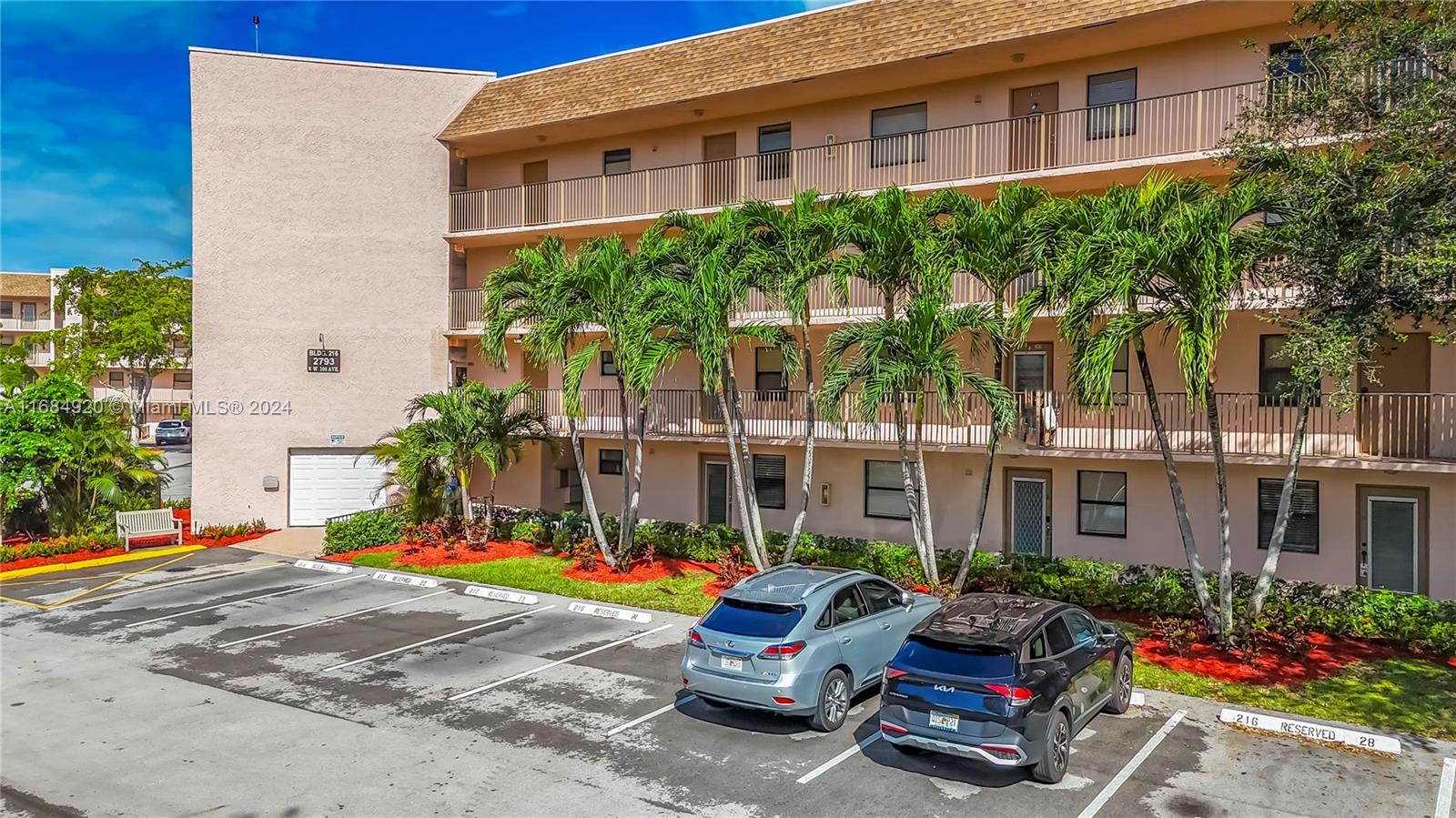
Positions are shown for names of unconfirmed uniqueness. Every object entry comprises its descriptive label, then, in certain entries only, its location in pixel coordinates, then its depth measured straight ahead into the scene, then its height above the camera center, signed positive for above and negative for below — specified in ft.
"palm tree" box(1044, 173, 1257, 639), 38.63 +6.28
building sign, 79.56 +4.21
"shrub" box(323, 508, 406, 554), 70.28 -10.41
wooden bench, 71.05 -9.98
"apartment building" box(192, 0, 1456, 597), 55.01 +15.99
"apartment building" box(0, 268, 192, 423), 191.72 +17.73
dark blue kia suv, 27.14 -9.08
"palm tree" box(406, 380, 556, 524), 68.95 -1.75
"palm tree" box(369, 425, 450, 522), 72.74 -6.43
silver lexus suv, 31.96 -9.15
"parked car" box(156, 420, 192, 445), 174.09 -5.62
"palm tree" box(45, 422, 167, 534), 71.72 -6.17
